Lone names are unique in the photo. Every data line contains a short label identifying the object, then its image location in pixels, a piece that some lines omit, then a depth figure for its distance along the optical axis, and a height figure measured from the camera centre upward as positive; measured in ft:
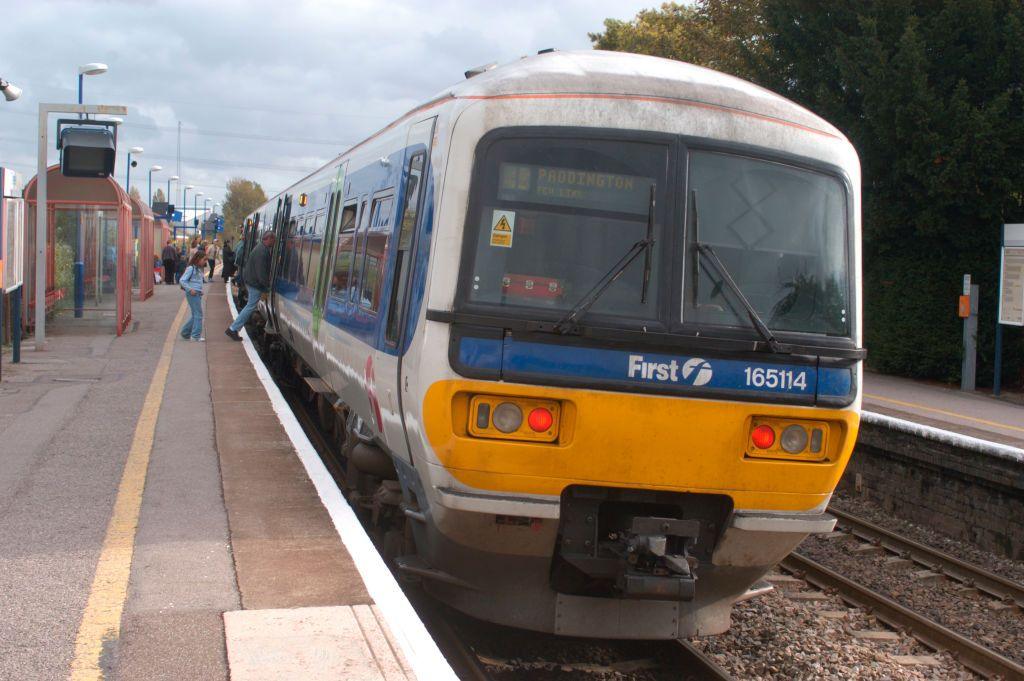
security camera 50.57 +7.01
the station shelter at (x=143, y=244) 87.10 +0.83
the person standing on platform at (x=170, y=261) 133.08 -0.64
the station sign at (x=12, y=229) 46.80 +0.83
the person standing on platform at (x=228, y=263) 107.96 -0.41
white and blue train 16.97 -0.97
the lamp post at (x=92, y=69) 84.57 +13.63
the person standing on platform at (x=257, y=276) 56.03 -0.76
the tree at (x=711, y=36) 79.46 +19.83
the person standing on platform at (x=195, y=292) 55.21 -1.73
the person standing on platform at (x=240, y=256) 82.84 +0.26
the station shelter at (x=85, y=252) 60.44 -0.01
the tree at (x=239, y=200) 377.50 +20.20
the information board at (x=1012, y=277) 56.13 +1.07
